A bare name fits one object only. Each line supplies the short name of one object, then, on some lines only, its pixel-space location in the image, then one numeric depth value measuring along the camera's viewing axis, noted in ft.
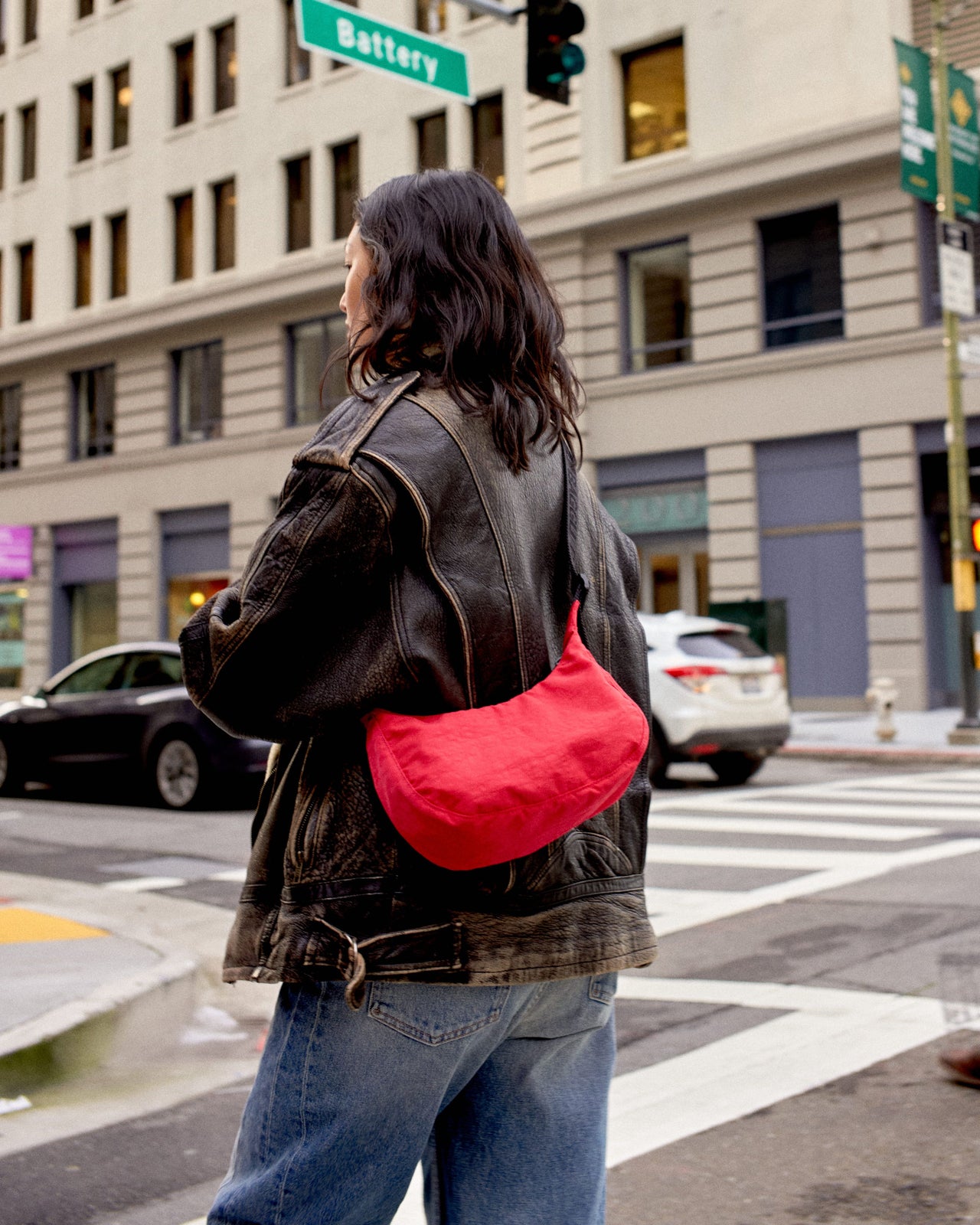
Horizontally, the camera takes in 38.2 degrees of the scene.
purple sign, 100.27
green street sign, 34.22
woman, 5.17
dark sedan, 38.22
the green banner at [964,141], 54.65
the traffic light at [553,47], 34.06
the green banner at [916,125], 52.90
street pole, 53.21
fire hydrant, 53.72
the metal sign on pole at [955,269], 52.95
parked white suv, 41.60
